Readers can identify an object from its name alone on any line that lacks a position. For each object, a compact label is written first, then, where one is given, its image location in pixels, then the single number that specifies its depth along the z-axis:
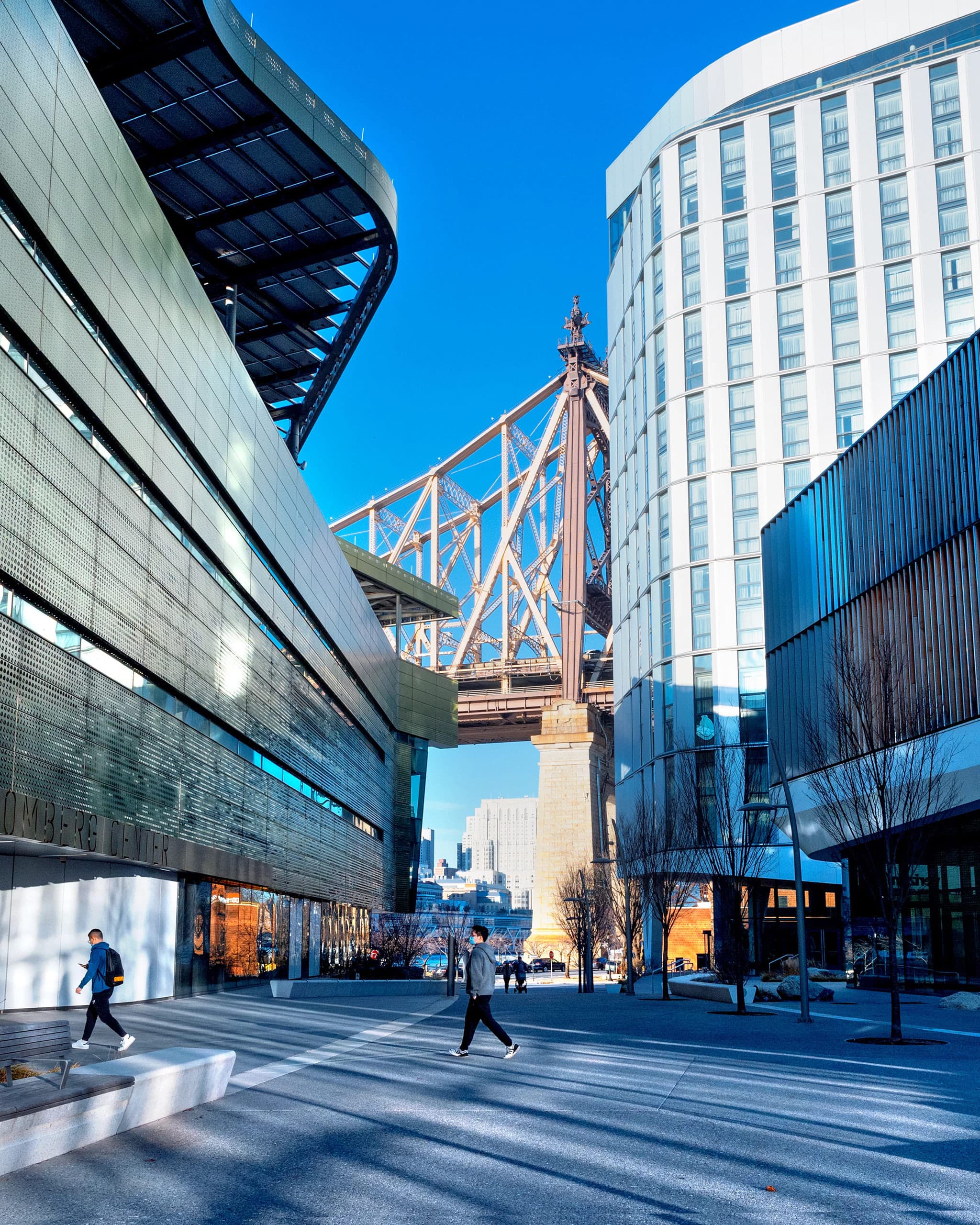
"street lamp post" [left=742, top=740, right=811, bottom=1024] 22.77
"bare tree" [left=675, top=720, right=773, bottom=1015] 28.73
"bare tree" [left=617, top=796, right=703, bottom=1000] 36.22
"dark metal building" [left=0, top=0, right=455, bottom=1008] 17.80
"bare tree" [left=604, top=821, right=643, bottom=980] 45.06
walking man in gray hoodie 14.63
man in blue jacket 14.08
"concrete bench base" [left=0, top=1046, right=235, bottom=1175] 7.85
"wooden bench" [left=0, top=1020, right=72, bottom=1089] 8.33
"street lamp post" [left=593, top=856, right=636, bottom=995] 38.22
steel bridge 86.88
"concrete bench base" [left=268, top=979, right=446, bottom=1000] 30.52
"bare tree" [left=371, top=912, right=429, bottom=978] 44.28
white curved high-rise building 53.41
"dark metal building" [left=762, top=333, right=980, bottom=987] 25.97
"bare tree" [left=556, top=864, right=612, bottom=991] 50.38
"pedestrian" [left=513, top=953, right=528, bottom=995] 39.91
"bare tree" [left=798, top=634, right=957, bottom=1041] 19.06
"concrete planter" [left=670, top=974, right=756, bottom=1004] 28.97
